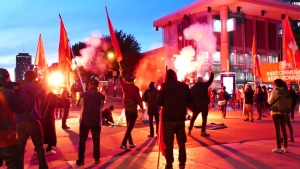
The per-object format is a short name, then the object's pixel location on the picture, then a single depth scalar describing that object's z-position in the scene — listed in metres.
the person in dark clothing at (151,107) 8.12
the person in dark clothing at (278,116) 5.99
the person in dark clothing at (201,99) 7.99
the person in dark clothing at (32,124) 4.37
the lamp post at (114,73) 26.32
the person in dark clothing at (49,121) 6.32
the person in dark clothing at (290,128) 6.77
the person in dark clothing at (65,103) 9.56
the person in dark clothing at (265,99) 12.38
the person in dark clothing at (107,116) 10.61
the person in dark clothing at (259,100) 11.91
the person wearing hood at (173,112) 4.63
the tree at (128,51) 37.21
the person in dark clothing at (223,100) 12.60
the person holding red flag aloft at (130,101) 6.52
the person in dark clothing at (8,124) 3.30
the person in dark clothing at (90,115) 5.22
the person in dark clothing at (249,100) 11.18
